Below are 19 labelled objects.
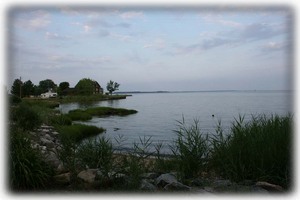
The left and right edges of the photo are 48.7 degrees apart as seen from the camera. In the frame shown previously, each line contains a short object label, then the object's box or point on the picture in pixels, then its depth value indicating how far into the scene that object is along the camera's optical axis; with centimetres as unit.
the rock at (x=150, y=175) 593
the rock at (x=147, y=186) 527
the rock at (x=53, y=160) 615
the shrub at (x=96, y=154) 659
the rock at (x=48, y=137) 1535
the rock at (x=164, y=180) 559
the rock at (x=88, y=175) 562
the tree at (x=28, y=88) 6209
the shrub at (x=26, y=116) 1551
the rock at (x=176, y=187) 537
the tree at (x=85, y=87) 8869
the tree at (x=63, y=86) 9930
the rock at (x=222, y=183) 567
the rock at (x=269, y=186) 562
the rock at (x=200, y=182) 580
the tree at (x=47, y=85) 10970
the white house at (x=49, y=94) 9639
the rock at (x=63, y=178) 580
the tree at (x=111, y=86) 12875
